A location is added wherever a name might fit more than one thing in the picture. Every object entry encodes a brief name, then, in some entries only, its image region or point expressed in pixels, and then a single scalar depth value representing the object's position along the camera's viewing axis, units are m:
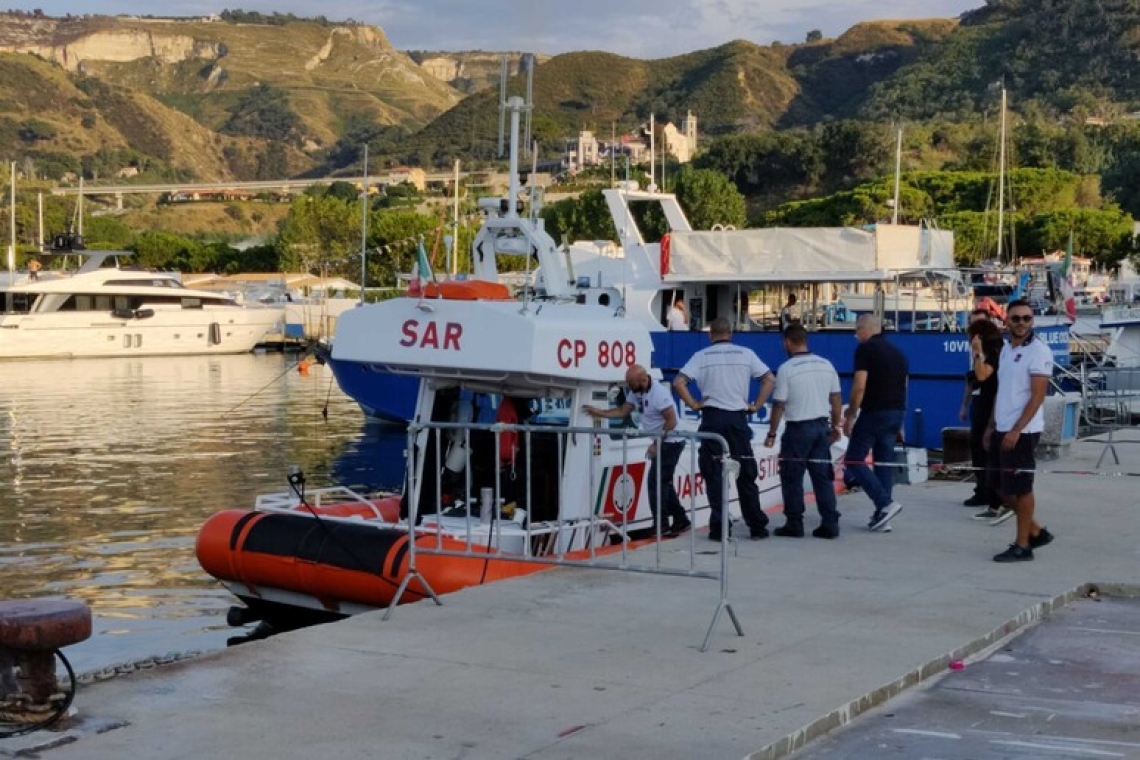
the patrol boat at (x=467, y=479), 11.37
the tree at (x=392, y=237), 86.88
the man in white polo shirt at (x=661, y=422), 12.74
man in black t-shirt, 13.15
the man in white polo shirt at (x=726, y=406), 12.40
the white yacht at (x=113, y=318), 63.38
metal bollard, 7.16
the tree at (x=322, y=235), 101.88
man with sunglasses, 11.55
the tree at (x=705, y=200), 84.44
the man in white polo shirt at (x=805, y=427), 12.64
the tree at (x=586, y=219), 84.31
